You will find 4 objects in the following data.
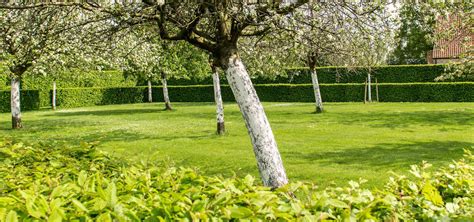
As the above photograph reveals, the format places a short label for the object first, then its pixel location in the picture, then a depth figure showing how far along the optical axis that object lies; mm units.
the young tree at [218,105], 18219
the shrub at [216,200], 2559
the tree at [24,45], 8560
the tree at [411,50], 65344
